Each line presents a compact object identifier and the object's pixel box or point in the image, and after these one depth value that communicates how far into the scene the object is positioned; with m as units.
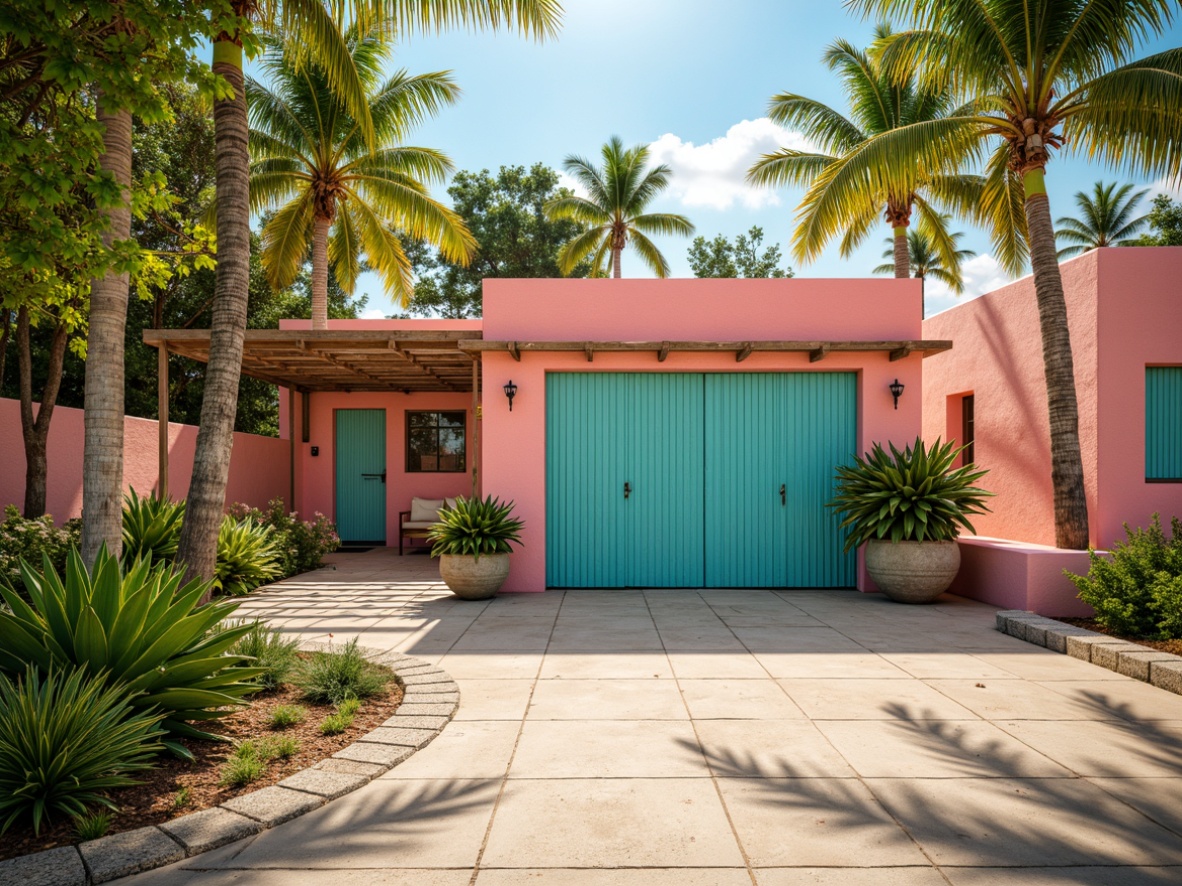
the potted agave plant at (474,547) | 7.68
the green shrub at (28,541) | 6.50
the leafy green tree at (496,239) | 23.73
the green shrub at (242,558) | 8.01
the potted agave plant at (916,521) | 7.46
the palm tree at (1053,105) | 7.02
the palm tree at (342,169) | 11.94
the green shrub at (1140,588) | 5.33
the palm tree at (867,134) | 12.76
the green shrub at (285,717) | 3.74
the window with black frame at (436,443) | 13.89
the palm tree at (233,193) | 5.27
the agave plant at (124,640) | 3.29
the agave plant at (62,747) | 2.68
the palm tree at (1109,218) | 24.30
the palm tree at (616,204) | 19.28
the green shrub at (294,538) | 9.61
